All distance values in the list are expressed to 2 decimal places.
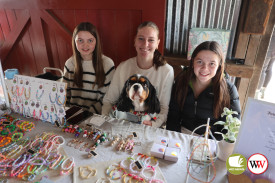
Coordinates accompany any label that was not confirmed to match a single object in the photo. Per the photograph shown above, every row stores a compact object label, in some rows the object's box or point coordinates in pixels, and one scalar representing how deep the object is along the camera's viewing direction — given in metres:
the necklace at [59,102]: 1.17
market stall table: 0.88
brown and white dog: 1.28
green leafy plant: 0.89
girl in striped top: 1.71
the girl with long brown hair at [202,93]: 1.29
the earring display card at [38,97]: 1.18
